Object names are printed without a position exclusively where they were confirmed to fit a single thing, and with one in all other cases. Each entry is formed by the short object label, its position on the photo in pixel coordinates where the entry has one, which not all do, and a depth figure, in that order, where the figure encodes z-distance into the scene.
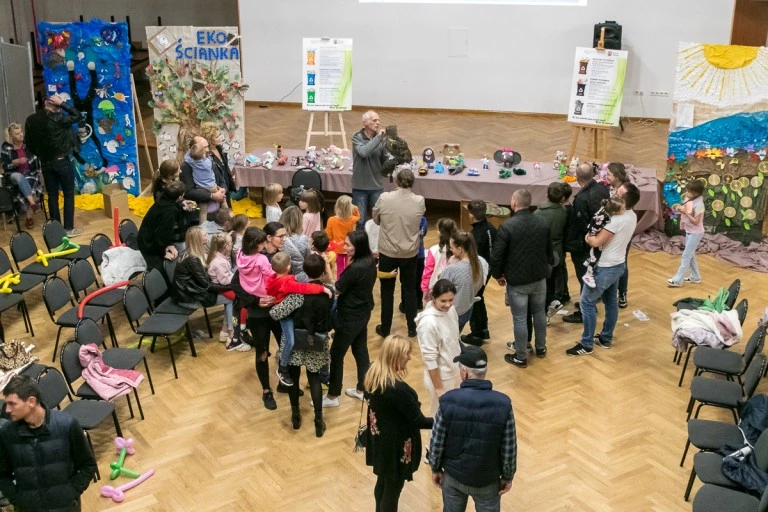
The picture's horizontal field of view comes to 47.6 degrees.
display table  9.68
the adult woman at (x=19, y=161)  9.91
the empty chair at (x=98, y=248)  8.30
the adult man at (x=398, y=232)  7.33
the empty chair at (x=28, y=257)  8.20
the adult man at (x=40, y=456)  4.54
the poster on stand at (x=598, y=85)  10.73
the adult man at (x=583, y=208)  7.57
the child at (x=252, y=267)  6.64
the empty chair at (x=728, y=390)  5.97
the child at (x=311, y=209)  7.66
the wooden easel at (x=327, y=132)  11.34
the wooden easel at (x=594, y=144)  10.89
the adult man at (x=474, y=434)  4.45
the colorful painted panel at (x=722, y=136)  9.34
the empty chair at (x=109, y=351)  6.48
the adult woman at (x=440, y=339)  5.50
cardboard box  10.44
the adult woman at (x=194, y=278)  7.27
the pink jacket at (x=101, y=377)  6.29
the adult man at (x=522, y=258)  6.91
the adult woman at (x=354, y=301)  6.15
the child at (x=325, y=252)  6.44
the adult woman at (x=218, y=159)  8.95
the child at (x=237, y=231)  7.54
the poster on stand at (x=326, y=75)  11.08
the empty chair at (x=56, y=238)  8.52
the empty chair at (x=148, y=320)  7.12
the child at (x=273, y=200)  7.96
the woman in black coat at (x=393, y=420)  4.75
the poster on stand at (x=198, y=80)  10.85
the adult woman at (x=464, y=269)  6.41
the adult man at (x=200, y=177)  8.59
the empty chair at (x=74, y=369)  6.15
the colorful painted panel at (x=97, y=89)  10.65
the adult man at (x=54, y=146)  9.55
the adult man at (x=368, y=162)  8.69
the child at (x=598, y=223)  7.05
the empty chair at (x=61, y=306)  7.22
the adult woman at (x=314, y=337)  6.03
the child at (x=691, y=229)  8.47
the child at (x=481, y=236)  7.04
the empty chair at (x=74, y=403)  5.89
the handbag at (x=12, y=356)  6.22
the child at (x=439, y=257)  6.75
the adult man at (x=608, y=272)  7.06
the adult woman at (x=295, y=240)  7.09
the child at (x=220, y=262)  7.45
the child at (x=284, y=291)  6.12
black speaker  12.62
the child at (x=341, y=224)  7.57
